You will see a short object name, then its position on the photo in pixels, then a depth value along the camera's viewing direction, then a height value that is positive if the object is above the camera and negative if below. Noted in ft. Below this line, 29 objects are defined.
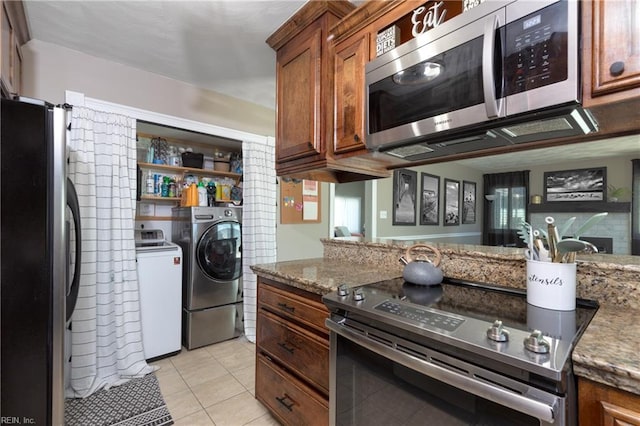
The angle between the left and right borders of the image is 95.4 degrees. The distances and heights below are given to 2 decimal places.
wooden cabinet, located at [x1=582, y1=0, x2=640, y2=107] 2.67 +1.53
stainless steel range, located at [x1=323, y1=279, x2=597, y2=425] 2.29 -1.38
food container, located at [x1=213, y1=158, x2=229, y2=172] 12.03 +1.88
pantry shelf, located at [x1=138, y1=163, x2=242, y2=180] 10.56 +1.58
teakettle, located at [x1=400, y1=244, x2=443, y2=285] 4.48 -0.94
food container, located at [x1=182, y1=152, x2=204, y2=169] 11.31 +1.99
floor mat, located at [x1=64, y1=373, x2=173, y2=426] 5.98 -4.36
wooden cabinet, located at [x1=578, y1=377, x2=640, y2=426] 2.07 -1.44
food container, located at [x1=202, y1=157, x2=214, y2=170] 11.94 +1.95
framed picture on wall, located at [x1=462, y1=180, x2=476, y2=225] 14.33 +0.48
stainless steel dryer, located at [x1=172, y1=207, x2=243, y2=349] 9.43 -2.14
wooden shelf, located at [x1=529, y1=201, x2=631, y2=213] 11.79 +0.22
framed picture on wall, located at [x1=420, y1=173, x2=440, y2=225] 14.76 +0.71
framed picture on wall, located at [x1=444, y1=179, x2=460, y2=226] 14.85 +0.49
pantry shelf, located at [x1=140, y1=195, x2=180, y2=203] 10.50 +0.45
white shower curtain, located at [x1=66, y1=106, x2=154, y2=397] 7.06 -1.21
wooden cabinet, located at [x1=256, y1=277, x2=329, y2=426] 4.57 -2.53
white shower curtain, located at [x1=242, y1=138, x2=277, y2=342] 10.18 -0.23
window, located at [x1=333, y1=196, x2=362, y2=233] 16.48 -0.12
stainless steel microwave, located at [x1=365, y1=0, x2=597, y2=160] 2.96 +1.58
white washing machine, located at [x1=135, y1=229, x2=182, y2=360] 8.32 -2.59
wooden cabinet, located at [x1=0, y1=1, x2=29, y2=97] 5.05 +3.22
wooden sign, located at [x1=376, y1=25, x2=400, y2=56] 4.66 +2.79
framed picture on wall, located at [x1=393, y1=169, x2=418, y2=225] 14.44 +0.76
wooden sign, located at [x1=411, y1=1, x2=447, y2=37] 4.16 +2.87
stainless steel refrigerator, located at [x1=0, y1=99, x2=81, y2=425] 3.92 -0.71
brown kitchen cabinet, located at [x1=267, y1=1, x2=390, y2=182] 5.26 +2.26
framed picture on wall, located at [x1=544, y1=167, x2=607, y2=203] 11.25 +1.11
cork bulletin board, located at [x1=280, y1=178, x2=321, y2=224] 11.37 +0.35
